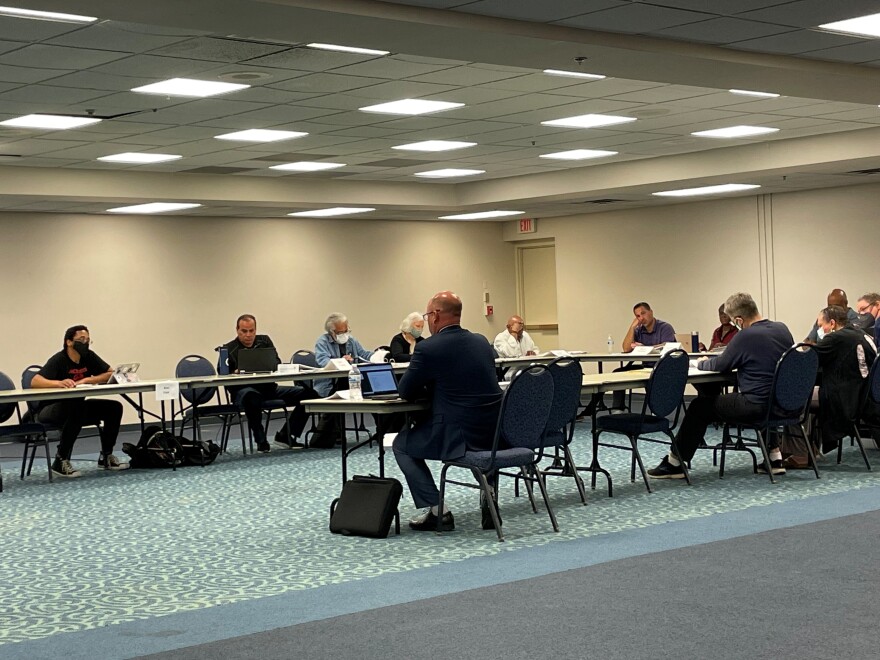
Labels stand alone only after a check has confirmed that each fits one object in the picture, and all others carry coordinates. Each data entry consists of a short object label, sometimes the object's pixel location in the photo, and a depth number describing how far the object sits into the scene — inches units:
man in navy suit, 258.7
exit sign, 727.7
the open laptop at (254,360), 446.0
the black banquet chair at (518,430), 254.7
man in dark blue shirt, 323.0
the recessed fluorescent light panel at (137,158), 453.8
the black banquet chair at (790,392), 315.9
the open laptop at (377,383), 287.4
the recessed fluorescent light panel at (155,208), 555.2
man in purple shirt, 508.7
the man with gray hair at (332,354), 454.0
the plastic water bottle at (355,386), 291.9
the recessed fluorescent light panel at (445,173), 544.1
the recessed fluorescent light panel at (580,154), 493.0
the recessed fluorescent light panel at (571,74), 317.5
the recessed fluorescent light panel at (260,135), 407.8
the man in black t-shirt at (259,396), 452.4
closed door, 750.5
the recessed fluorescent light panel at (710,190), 575.4
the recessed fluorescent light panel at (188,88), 317.1
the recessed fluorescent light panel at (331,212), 609.5
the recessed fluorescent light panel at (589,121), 402.6
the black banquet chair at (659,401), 309.1
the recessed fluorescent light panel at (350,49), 277.9
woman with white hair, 481.9
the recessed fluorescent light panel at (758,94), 358.6
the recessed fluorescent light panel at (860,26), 260.5
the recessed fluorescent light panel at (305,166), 493.4
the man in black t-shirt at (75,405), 393.1
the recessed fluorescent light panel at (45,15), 233.0
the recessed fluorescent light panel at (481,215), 673.3
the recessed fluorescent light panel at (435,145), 449.4
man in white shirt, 548.1
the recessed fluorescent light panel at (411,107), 359.6
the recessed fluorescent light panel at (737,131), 446.3
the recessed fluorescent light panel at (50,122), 364.5
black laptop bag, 259.1
